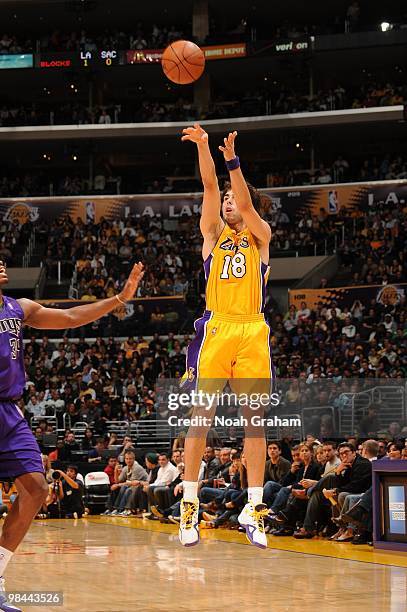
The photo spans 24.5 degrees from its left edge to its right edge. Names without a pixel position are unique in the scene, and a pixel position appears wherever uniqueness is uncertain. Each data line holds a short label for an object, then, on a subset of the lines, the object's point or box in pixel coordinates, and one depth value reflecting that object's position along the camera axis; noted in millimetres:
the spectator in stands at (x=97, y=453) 22188
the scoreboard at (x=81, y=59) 36031
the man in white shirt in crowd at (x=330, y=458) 14391
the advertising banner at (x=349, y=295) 27581
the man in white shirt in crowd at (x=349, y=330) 26156
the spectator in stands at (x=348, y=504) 13258
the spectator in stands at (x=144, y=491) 19234
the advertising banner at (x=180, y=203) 34375
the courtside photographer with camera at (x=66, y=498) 19750
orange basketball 9420
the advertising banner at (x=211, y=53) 35406
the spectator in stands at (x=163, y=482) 18203
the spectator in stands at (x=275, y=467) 15484
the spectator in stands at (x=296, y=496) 14373
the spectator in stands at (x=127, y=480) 19797
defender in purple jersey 6789
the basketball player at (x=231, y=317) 7078
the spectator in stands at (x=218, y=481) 16828
